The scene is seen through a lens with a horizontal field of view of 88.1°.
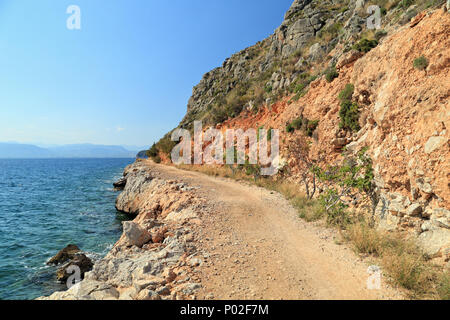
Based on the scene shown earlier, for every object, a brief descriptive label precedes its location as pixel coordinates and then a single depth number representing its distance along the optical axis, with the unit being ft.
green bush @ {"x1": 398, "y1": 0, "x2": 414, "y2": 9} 43.62
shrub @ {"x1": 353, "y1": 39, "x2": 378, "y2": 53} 42.16
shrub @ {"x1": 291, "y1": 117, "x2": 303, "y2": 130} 50.49
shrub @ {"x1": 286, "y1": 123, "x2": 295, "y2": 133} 52.15
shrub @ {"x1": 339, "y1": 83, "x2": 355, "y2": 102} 38.77
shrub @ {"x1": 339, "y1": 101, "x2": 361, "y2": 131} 35.76
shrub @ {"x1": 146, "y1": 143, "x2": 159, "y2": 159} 120.54
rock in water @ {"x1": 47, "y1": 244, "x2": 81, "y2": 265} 30.63
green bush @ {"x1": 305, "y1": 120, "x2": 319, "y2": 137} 46.05
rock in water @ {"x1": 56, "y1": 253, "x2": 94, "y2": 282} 26.90
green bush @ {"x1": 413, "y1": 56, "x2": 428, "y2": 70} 24.02
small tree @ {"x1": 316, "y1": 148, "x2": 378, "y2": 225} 24.79
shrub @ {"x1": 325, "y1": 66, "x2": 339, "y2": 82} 47.32
